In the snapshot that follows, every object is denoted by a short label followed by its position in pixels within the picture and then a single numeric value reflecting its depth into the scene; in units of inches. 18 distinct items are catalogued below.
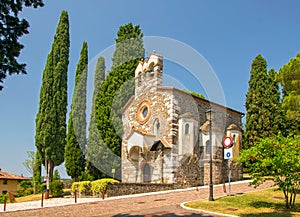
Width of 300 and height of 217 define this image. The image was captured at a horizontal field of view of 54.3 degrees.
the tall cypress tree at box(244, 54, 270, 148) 1310.3
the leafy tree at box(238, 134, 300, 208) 391.9
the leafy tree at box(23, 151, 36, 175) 1349.7
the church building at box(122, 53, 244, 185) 861.8
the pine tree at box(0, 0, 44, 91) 297.4
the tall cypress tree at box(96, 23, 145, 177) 1048.2
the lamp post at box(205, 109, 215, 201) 548.7
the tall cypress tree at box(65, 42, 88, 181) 1071.0
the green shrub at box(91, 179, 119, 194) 690.4
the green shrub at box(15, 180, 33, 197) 1110.1
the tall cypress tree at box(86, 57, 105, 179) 1047.0
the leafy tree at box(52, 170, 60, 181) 1391.2
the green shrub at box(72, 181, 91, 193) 743.7
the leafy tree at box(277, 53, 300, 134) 762.8
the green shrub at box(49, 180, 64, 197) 823.1
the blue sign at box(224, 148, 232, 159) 570.9
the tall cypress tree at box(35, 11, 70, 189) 966.2
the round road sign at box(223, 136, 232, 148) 570.7
